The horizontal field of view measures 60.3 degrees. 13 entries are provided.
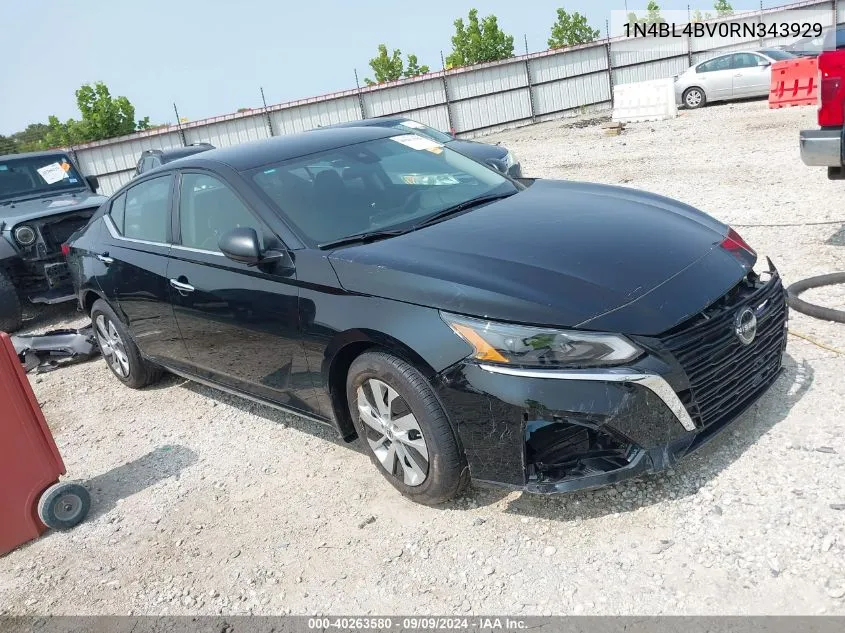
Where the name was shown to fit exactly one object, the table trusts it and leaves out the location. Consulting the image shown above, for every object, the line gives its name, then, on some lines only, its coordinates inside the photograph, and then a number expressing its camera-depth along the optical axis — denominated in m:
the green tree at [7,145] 44.96
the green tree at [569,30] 44.29
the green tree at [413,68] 41.97
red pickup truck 5.27
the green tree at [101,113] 31.53
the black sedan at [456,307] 2.78
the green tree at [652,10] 51.10
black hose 4.39
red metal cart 3.67
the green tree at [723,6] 63.71
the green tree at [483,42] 38.38
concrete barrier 17.77
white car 18.17
